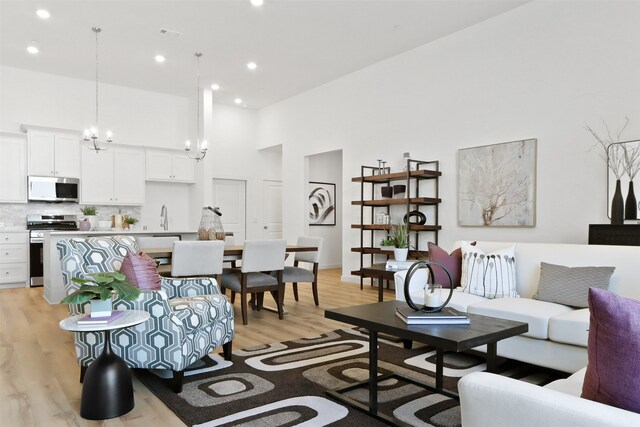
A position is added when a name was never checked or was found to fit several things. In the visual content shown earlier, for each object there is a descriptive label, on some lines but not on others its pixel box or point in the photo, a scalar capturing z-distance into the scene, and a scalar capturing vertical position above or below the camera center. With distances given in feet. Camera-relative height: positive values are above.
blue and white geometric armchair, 8.26 -2.21
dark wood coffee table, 6.54 -1.86
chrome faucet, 20.41 -0.12
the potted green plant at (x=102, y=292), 6.99 -1.30
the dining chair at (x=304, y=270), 15.37 -2.07
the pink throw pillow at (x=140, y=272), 8.72 -1.20
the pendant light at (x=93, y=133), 17.58 +3.23
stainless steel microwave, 22.16 +1.20
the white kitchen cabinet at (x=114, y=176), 23.70 +2.00
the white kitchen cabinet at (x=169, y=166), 25.85 +2.79
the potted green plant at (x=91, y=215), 21.69 -0.14
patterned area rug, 7.34 -3.41
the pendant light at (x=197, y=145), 25.77 +4.06
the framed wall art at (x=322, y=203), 29.22 +0.66
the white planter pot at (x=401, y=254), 14.44 -1.35
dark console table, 12.48 -0.61
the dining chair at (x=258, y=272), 13.80 -1.92
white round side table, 7.31 -2.92
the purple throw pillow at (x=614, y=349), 3.31 -1.05
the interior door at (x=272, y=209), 30.94 +0.23
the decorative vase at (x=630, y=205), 13.12 +0.26
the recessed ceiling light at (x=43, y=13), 16.48 +7.54
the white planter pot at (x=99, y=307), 7.22 -1.58
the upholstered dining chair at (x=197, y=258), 13.02 -1.38
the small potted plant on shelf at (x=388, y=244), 16.44 -1.17
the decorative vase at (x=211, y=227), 15.14 -0.51
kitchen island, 17.15 -2.07
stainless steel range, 21.58 -0.87
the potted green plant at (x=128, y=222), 22.17 -0.49
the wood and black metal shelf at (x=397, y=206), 18.98 +0.33
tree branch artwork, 15.98 +1.10
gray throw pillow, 9.70 -1.56
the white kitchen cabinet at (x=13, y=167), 21.48 +2.20
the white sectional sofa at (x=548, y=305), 8.61 -2.07
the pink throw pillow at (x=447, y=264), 12.17 -1.43
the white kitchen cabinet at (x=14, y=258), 20.93 -2.23
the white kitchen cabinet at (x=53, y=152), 21.90 +3.10
